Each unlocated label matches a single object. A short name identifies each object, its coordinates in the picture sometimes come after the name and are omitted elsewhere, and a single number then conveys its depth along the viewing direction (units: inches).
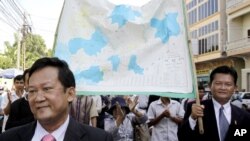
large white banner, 142.5
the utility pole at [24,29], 1478.8
